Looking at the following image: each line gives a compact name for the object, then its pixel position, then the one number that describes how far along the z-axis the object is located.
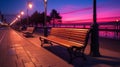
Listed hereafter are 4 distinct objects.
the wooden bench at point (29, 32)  8.06
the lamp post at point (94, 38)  3.35
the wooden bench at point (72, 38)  2.97
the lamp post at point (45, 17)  6.05
